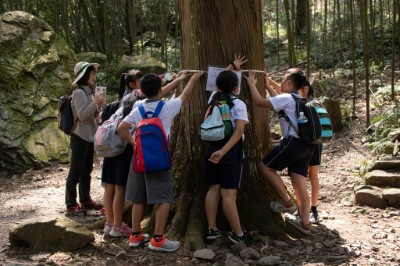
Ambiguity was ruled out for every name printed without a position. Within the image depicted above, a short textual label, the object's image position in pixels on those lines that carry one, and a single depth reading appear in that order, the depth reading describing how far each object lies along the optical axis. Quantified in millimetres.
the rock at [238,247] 4430
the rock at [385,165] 6938
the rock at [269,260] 4258
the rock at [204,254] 4266
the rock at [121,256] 4275
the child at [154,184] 4316
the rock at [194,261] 4250
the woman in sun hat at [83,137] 5773
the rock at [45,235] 4320
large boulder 9078
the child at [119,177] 4750
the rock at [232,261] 4168
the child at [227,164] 4348
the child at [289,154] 4707
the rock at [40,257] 4152
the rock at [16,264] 3910
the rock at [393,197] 6078
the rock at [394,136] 7914
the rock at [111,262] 4141
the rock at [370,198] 6148
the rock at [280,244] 4598
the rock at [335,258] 4484
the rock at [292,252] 4477
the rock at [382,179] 6531
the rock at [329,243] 4750
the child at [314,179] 5438
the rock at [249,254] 4332
